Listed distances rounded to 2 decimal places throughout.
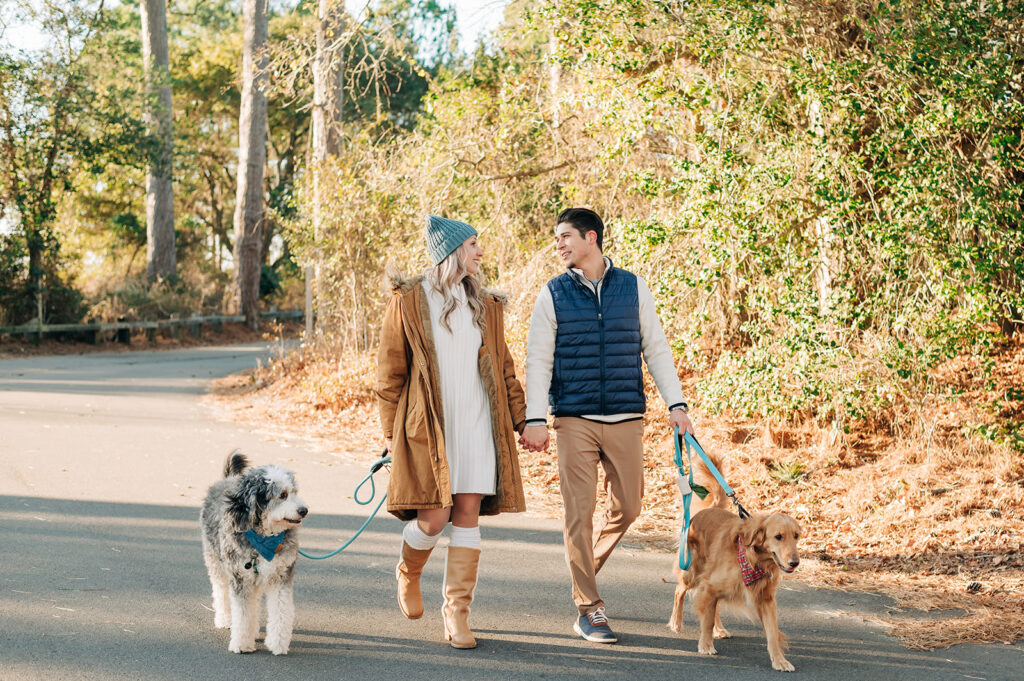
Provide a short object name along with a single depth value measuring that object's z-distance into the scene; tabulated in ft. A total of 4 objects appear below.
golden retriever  15.29
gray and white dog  15.42
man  16.65
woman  15.70
